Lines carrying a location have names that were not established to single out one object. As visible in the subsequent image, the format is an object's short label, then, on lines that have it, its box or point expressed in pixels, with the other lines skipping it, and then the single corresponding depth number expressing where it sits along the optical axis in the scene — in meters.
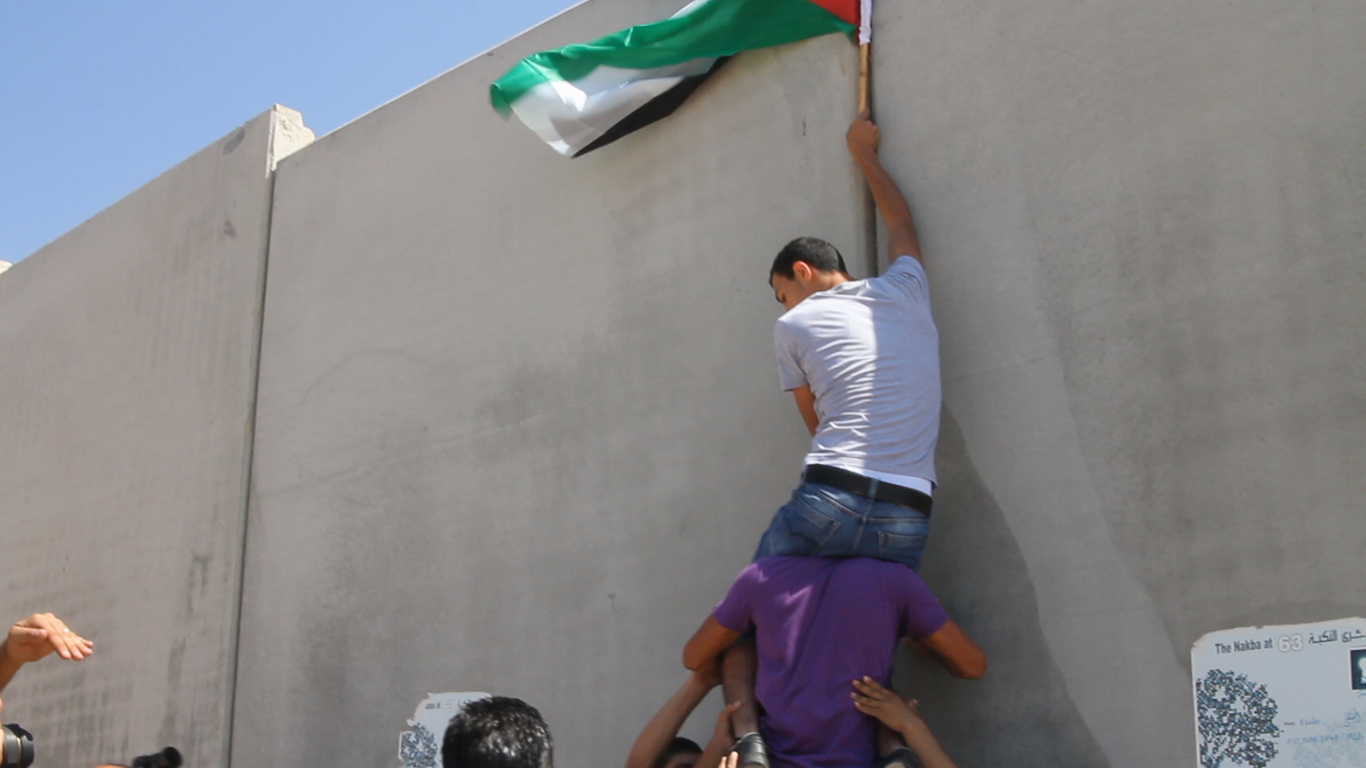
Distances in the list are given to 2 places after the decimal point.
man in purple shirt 3.58
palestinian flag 4.71
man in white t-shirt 3.71
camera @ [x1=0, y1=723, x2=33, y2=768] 4.11
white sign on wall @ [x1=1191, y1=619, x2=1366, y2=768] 3.29
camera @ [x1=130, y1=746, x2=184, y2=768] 4.24
